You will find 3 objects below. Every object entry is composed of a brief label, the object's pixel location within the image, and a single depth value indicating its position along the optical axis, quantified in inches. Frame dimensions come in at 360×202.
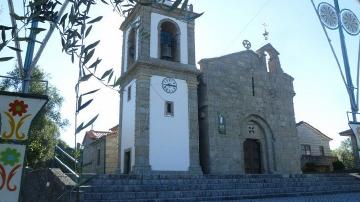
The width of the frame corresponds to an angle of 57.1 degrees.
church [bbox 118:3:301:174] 628.1
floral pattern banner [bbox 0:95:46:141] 89.0
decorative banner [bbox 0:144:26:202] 86.1
